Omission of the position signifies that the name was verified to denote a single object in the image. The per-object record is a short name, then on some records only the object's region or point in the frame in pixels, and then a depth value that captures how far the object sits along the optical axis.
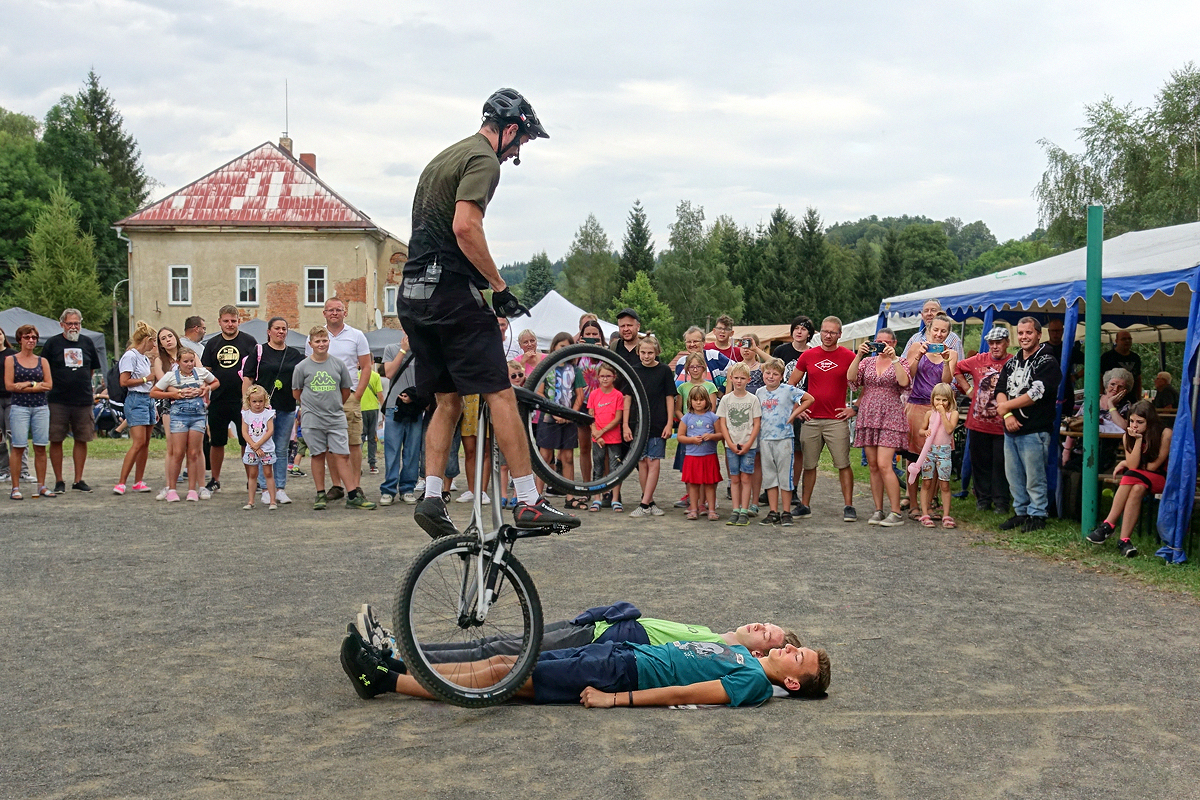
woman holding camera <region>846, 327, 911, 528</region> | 10.36
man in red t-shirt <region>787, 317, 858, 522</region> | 10.99
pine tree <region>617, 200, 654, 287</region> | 75.75
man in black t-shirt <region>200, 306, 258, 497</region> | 11.95
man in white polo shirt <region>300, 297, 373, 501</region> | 11.41
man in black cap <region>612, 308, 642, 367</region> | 9.44
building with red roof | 42.66
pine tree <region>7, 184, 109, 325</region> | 48.62
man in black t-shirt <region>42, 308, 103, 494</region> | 12.32
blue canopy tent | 8.36
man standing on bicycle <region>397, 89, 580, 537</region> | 4.49
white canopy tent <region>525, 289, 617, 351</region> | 23.03
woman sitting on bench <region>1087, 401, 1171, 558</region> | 8.80
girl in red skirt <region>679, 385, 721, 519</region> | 10.87
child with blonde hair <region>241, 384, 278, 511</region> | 11.45
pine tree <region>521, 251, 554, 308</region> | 86.44
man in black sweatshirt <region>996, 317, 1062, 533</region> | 9.98
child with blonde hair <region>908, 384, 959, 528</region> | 10.36
